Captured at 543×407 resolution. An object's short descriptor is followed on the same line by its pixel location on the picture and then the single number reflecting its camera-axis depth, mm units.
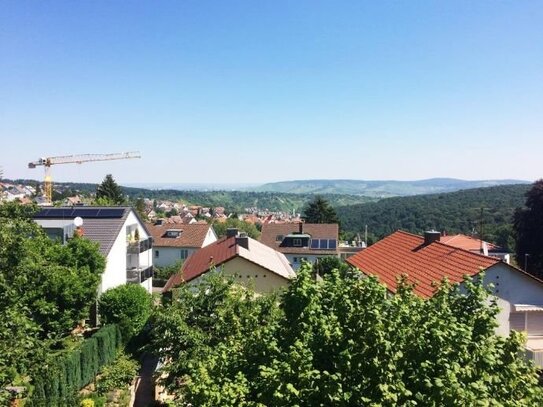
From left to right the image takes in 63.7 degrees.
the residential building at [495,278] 19719
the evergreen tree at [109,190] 79112
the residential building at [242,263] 25625
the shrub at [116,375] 18706
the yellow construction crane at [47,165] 130000
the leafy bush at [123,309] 24469
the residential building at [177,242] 57338
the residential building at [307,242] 56750
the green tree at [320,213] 80750
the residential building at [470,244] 45125
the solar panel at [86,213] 31191
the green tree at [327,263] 43594
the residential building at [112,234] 28250
